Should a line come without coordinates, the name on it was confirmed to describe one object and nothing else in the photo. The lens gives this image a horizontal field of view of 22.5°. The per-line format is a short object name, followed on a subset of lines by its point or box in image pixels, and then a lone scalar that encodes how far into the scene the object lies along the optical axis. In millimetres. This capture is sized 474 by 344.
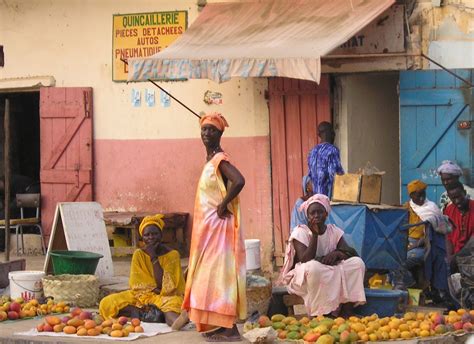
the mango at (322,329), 8533
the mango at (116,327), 9141
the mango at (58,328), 9320
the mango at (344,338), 8398
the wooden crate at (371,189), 10859
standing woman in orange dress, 8664
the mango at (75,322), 9352
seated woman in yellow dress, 9680
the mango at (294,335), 8664
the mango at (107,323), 9297
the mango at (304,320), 8961
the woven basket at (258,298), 9469
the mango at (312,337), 8461
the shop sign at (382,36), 12734
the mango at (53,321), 9375
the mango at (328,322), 8664
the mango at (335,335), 8438
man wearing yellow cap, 10609
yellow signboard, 14430
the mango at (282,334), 8711
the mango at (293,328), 8751
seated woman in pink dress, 9070
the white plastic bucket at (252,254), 10768
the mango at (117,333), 9031
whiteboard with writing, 11562
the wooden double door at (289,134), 13375
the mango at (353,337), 8430
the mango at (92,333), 9180
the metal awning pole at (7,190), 11609
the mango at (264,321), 8969
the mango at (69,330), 9268
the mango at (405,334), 8641
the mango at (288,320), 8961
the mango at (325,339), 8320
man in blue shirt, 11703
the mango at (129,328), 9140
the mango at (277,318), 9086
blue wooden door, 12211
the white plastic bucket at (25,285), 10727
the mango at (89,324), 9250
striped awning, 11680
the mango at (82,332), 9180
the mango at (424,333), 8688
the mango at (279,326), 8898
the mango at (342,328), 8531
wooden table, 14234
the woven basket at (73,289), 10578
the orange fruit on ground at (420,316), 9141
